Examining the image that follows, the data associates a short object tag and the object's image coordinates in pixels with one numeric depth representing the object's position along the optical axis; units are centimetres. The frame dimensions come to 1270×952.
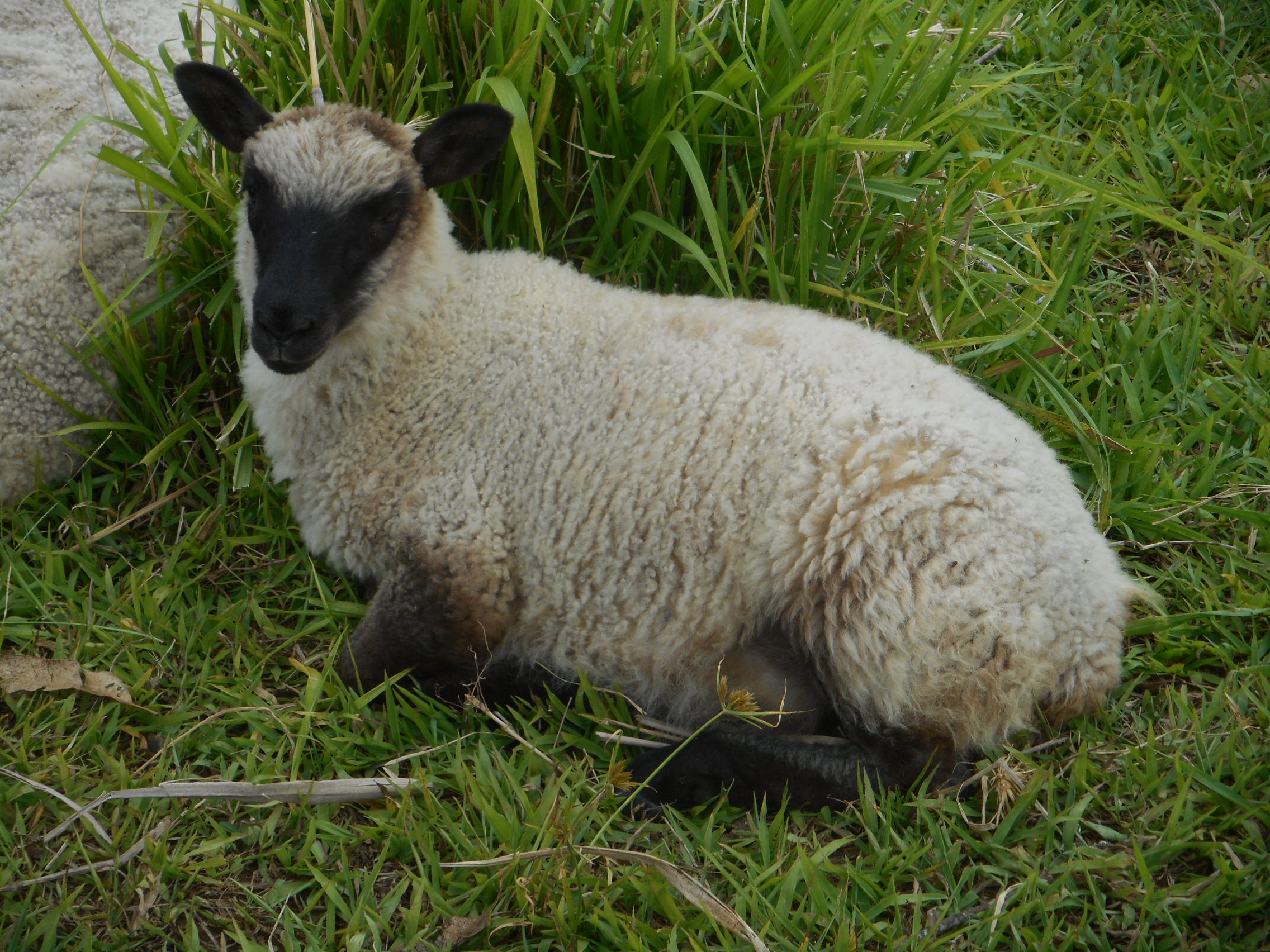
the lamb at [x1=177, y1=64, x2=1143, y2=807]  239
